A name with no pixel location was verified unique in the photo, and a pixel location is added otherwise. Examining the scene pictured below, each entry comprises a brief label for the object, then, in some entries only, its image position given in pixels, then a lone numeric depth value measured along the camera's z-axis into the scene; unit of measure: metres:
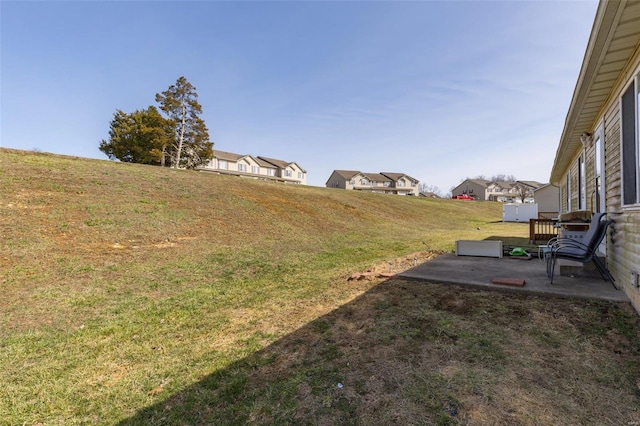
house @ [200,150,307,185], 46.69
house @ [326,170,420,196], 65.81
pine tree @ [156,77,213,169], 31.93
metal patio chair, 4.32
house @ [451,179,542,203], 72.58
